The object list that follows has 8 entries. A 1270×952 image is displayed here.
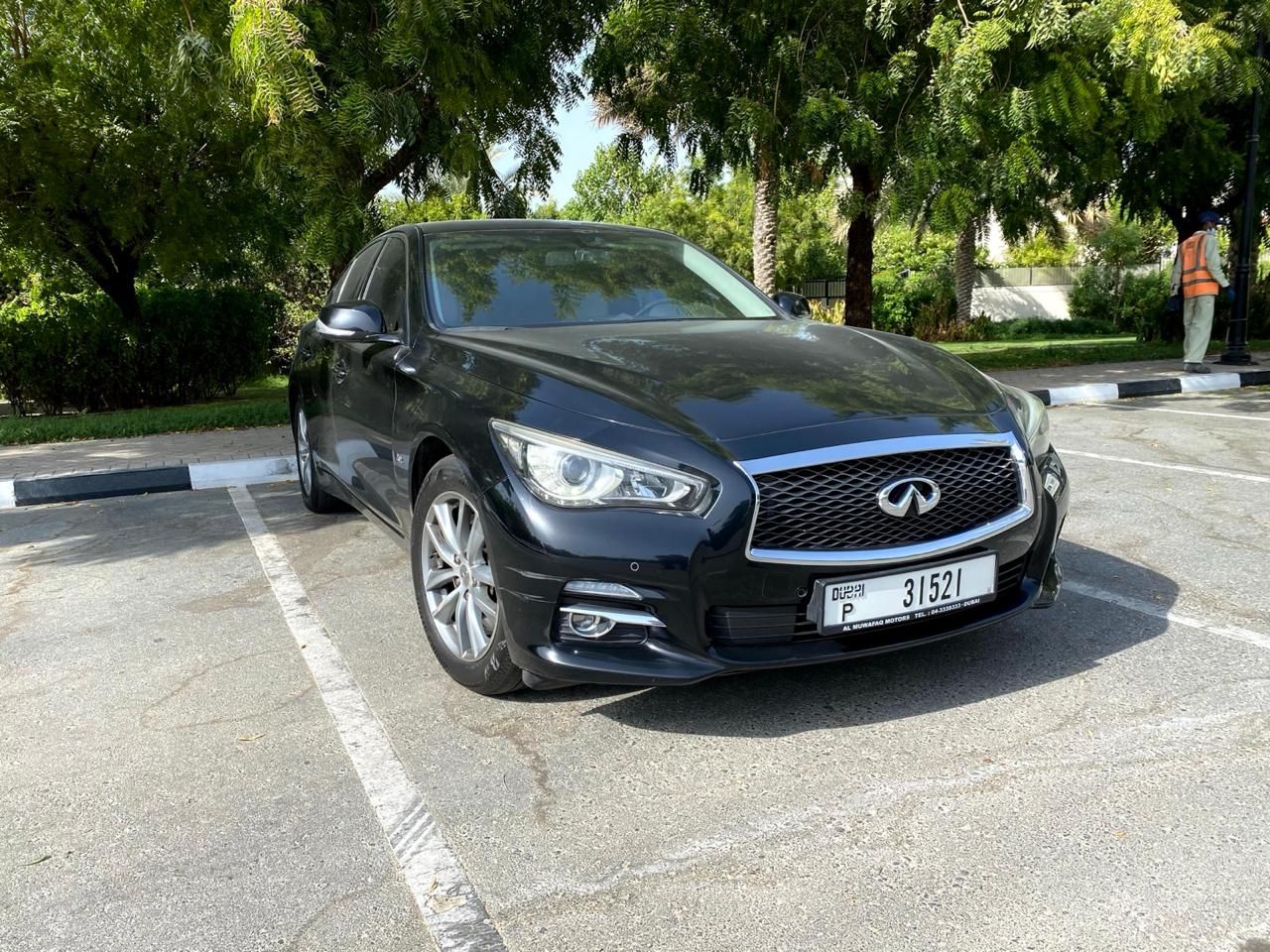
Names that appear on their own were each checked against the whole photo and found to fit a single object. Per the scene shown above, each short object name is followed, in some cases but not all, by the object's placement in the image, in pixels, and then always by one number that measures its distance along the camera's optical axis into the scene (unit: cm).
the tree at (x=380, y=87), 839
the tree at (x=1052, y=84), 866
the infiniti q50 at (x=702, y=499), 302
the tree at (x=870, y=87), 1056
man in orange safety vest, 1255
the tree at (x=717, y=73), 1119
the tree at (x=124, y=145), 1005
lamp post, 1324
